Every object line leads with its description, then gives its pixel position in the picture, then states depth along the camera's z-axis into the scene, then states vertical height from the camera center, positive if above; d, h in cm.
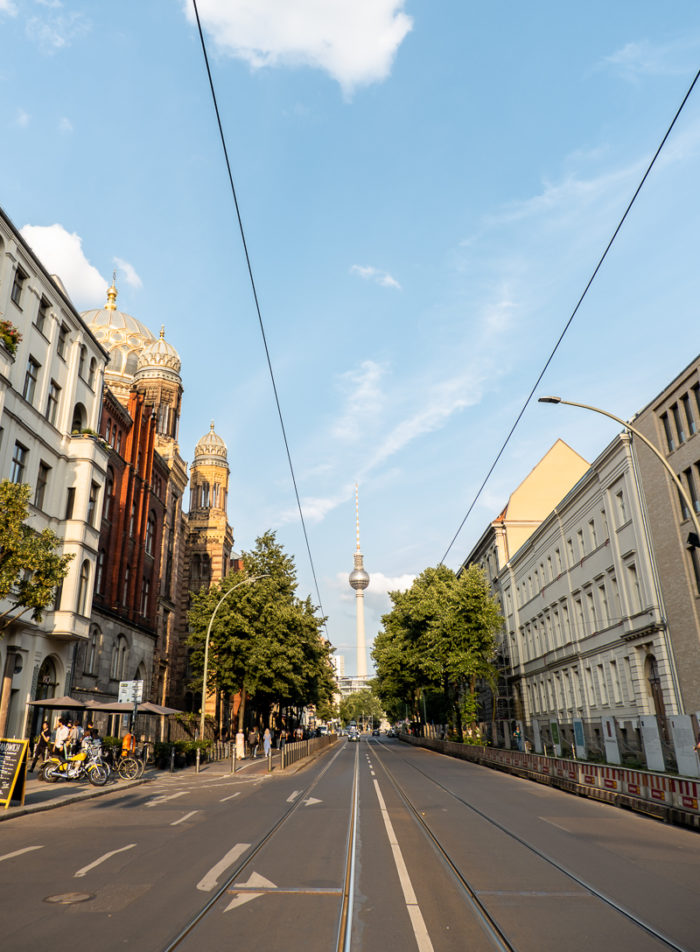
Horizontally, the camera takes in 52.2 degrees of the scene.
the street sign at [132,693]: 2633 +207
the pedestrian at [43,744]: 2595 +40
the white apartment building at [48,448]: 2738 +1214
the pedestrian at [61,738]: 2344 +54
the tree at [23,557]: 1742 +469
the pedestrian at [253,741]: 4766 +58
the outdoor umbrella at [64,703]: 2556 +174
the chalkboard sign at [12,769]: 1556 -27
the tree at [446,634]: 5075 +776
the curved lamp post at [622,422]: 1489 +668
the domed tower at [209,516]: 7112 +2249
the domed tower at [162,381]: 6381 +3188
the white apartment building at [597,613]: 3131 +642
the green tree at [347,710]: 18725 +928
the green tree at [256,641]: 4603 +668
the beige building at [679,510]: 2742 +868
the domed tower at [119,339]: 6406 +3630
